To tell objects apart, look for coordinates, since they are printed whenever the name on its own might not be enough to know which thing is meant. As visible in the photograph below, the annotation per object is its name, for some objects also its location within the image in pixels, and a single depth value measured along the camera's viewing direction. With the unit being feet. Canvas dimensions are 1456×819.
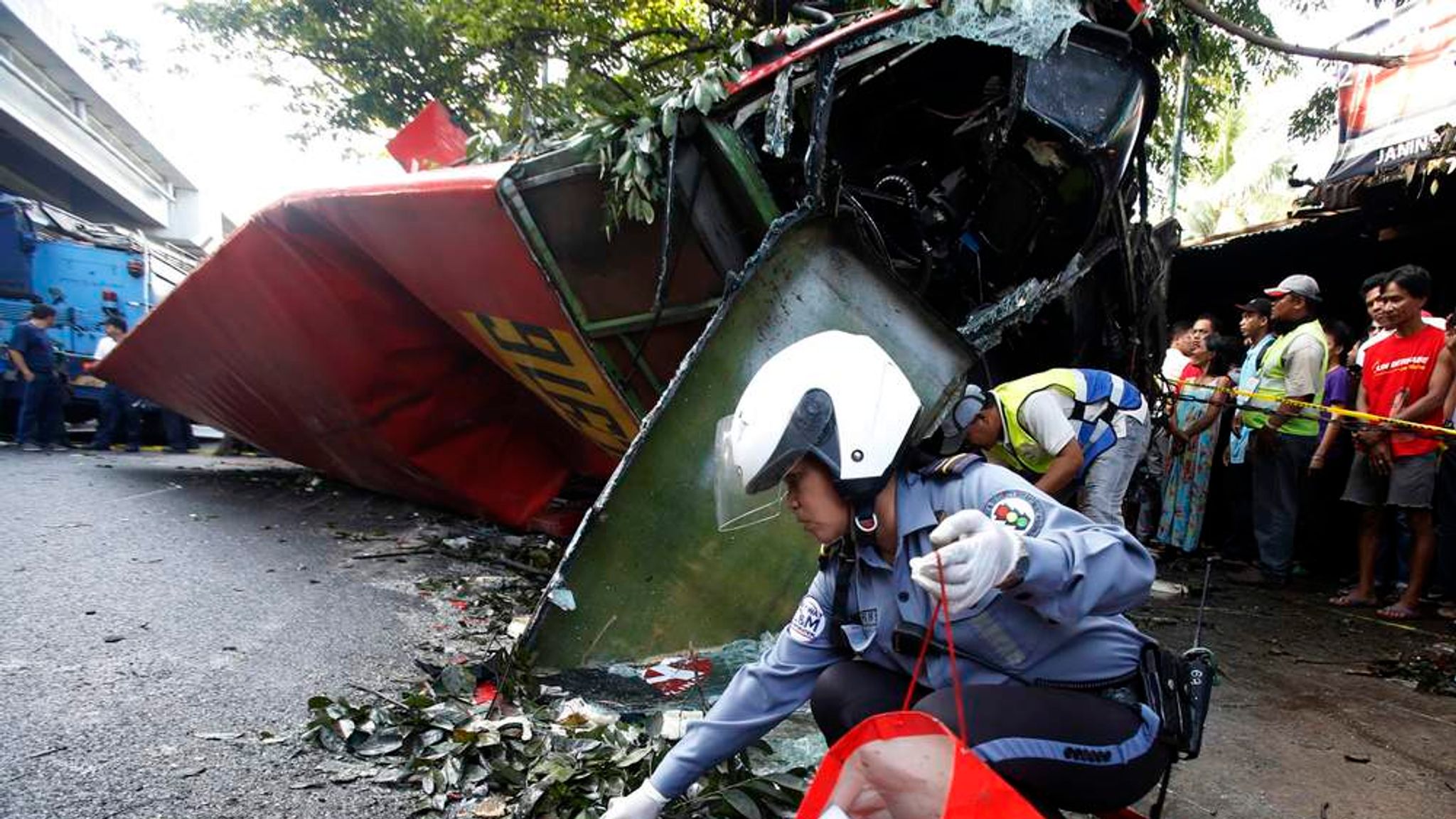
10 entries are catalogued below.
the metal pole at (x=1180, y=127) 17.24
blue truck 29.60
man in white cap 16.62
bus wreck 9.92
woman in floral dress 19.93
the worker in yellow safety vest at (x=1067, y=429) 10.98
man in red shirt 14.44
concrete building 52.49
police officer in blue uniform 4.29
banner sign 17.65
